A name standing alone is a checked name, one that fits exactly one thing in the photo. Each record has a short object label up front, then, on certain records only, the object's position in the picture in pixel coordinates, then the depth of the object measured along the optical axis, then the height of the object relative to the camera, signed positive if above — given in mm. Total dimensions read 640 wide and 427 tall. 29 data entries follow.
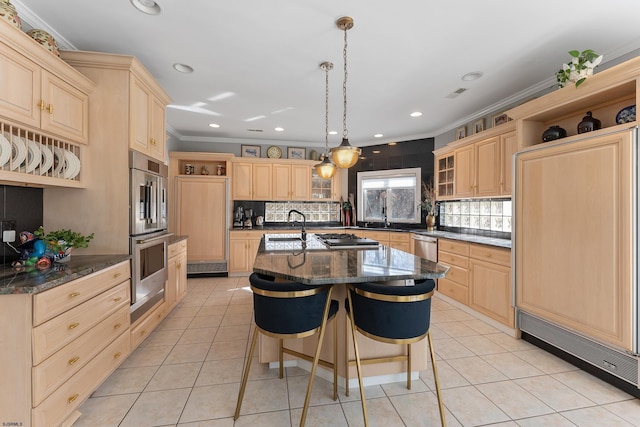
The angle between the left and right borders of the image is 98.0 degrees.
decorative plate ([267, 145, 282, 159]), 5707 +1258
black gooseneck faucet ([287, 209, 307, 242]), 2973 -249
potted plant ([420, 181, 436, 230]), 4798 +181
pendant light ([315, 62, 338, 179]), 2723 +495
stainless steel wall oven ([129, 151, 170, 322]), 2299 -167
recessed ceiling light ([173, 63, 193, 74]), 2747 +1461
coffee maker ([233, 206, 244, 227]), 5496 -75
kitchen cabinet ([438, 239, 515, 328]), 2865 -746
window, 5320 +353
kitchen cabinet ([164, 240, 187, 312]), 3089 -733
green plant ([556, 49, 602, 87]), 2107 +1139
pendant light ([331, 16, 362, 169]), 2305 +493
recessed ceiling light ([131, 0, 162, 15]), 1895 +1445
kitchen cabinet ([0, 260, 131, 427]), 1345 -744
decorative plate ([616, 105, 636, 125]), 2007 +725
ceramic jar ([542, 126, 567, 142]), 2490 +721
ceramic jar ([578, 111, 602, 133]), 2236 +721
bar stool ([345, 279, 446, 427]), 1485 -548
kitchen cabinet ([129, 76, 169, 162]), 2338 +877
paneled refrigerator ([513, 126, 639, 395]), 1872 -278
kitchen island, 1530 -337
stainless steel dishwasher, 3982 -499
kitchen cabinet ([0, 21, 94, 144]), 1553 +798
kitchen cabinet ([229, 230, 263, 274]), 5016 -665
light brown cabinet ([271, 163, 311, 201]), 5488 +622
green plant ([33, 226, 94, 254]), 1868 -187
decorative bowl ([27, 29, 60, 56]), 1848 +1176
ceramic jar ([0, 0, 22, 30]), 1550 +1138
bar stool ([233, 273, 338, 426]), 1523 -547
